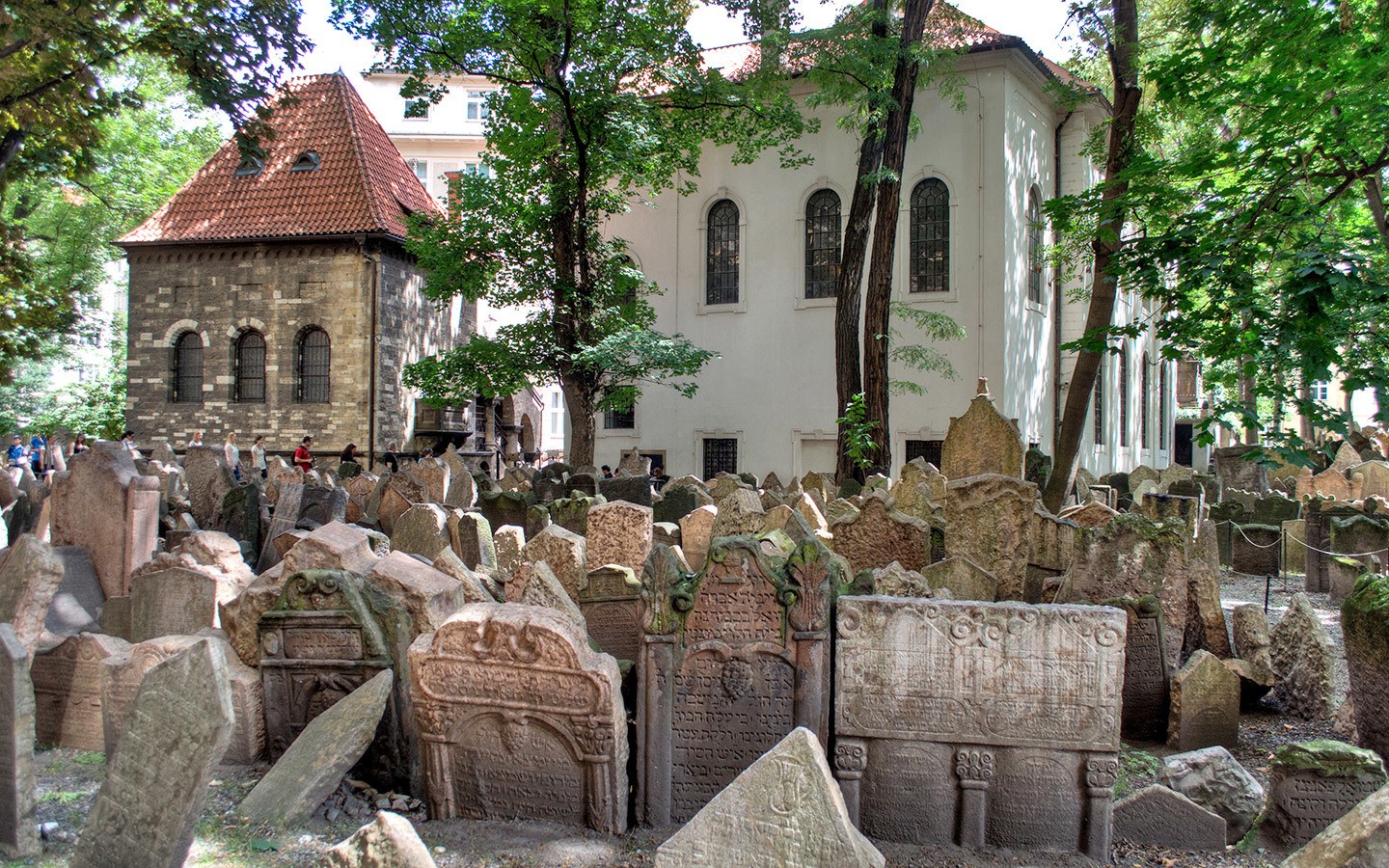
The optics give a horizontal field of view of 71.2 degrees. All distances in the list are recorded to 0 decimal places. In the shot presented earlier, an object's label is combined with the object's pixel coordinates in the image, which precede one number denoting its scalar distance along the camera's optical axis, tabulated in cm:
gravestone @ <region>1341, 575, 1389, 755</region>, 514
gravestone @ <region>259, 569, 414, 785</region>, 483
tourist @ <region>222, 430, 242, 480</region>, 1849
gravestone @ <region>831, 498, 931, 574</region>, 845
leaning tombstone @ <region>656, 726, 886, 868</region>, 316
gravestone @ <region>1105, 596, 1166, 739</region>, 578
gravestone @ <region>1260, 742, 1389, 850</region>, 425
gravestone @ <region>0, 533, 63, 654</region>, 504
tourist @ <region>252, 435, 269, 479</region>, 2023
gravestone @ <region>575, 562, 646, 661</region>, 639
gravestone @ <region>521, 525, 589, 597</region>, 714
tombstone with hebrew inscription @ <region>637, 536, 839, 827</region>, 459
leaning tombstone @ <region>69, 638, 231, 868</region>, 328
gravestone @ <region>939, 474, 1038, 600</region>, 793
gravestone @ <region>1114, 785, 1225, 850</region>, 437
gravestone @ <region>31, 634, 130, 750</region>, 529
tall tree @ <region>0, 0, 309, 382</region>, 979
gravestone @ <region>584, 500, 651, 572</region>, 830
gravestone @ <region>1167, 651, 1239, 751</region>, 556
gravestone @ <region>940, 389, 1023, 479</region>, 938
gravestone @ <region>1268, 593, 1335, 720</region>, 617
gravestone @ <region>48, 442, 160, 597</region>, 750
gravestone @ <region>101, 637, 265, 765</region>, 486
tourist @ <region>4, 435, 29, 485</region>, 1352
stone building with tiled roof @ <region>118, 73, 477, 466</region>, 2483
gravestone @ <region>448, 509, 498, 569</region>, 835
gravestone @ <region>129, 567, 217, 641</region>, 596
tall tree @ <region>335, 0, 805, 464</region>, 1684
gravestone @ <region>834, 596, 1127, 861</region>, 433
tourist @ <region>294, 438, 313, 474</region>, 2019
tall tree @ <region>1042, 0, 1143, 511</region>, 1170
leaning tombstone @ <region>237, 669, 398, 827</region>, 421
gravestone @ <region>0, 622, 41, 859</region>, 359
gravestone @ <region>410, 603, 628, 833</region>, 436
